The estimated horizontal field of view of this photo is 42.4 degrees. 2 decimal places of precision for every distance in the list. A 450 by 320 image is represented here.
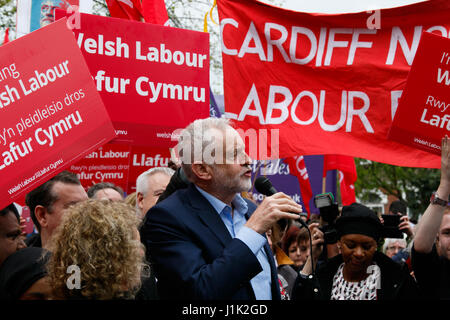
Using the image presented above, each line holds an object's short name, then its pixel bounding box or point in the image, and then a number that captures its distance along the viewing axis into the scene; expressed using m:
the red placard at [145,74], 4.46
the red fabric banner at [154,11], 5.30
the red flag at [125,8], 5.52
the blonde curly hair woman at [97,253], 2.22
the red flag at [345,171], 7.19
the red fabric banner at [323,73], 4.61
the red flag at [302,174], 7.38
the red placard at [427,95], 4.16
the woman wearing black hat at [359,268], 3.77
